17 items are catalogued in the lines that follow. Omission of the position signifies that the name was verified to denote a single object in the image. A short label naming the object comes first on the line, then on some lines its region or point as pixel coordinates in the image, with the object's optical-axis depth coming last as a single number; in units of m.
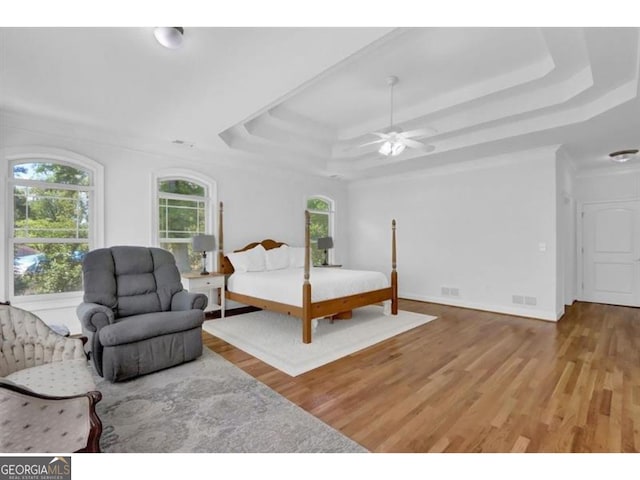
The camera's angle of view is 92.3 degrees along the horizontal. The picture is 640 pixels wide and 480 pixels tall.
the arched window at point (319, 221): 7.02
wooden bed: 3.68
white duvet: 3.93
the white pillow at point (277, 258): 5.44
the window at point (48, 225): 3.67
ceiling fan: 3.44
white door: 5.72
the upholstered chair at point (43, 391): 1.33
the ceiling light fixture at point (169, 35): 2.13
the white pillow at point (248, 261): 5.09
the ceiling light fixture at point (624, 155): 4.77
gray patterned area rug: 1.88
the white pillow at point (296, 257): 5.77
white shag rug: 3.25
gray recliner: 2.71
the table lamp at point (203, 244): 4.69
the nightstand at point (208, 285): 4.46
